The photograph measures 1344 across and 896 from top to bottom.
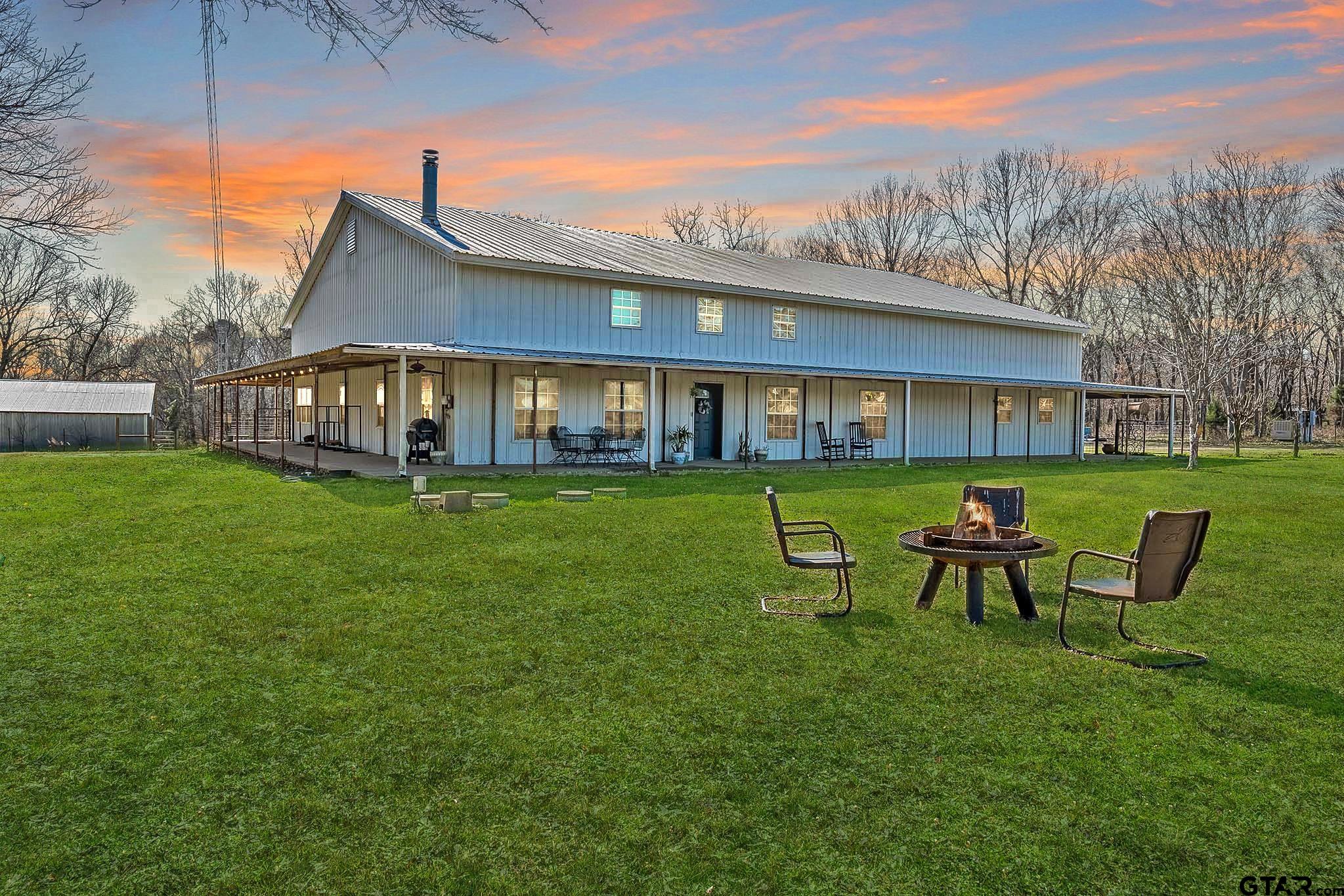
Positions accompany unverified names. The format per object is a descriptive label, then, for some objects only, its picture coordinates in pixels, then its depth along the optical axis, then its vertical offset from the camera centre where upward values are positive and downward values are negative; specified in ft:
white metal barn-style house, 55.11 +5.66
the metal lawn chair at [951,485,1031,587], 20.76 -2.11
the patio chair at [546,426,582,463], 56.13 -1.99
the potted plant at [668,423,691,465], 62.03 -1.89
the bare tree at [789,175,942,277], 146.82 +35.80
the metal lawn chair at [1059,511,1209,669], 15.10 -2.68
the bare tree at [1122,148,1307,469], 127.34 +29.65
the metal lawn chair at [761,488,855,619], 18.61 -3.40
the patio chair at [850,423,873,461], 71.05 -1.87
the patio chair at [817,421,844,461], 68.69 -2.41
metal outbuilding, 86.53 -0.22
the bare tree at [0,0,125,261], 22.26 +7.99
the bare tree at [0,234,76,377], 116.98 +16.76
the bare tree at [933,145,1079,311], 140.56 +38.04
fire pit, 16.89 -2.80
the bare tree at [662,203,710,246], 138.00 +34.17
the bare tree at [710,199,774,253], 140.05 +34.37
